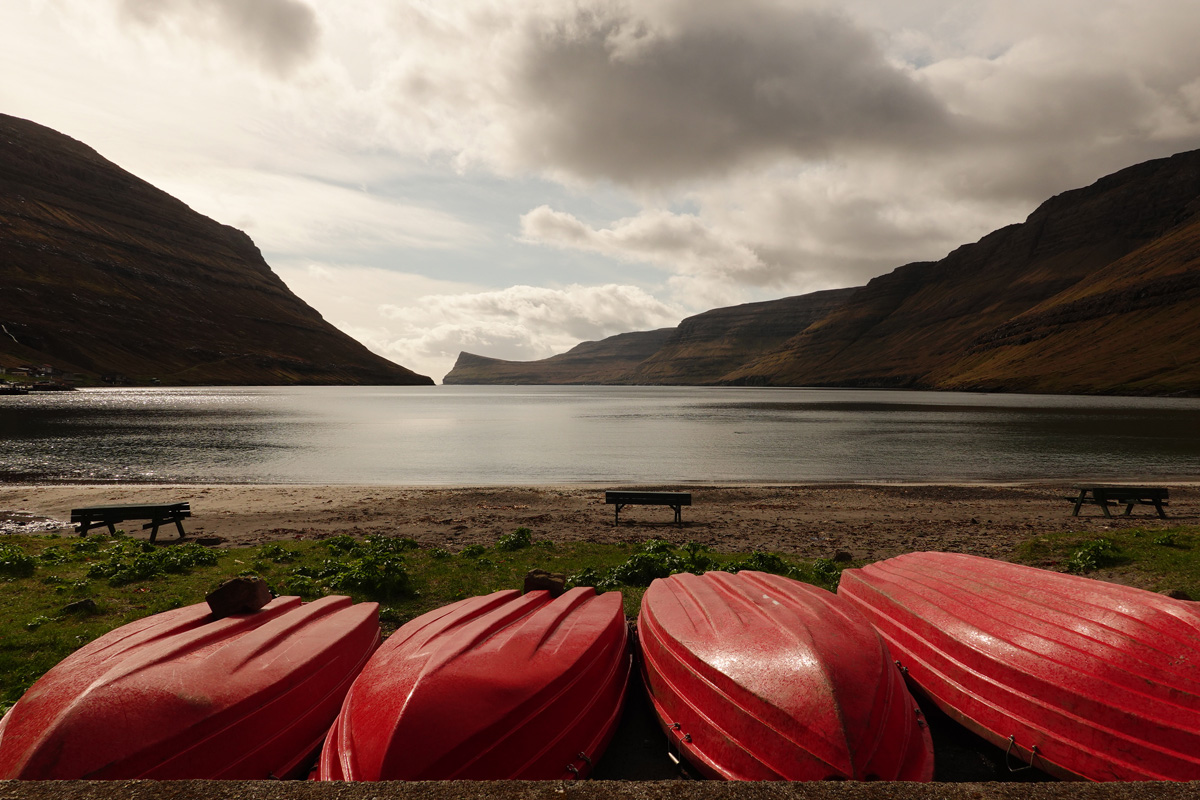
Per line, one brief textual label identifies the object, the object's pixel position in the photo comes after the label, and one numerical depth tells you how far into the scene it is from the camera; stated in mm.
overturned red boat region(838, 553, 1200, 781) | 4371
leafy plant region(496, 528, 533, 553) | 13078
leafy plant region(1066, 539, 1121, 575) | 11672
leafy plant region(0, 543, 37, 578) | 9806
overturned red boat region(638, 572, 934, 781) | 4070
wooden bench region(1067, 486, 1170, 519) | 19372
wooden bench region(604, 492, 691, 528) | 19344
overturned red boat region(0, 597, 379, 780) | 3633
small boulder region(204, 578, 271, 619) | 5707
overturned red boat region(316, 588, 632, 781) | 3850
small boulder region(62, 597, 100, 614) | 8250
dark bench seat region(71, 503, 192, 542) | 15867
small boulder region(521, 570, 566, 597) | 6965
